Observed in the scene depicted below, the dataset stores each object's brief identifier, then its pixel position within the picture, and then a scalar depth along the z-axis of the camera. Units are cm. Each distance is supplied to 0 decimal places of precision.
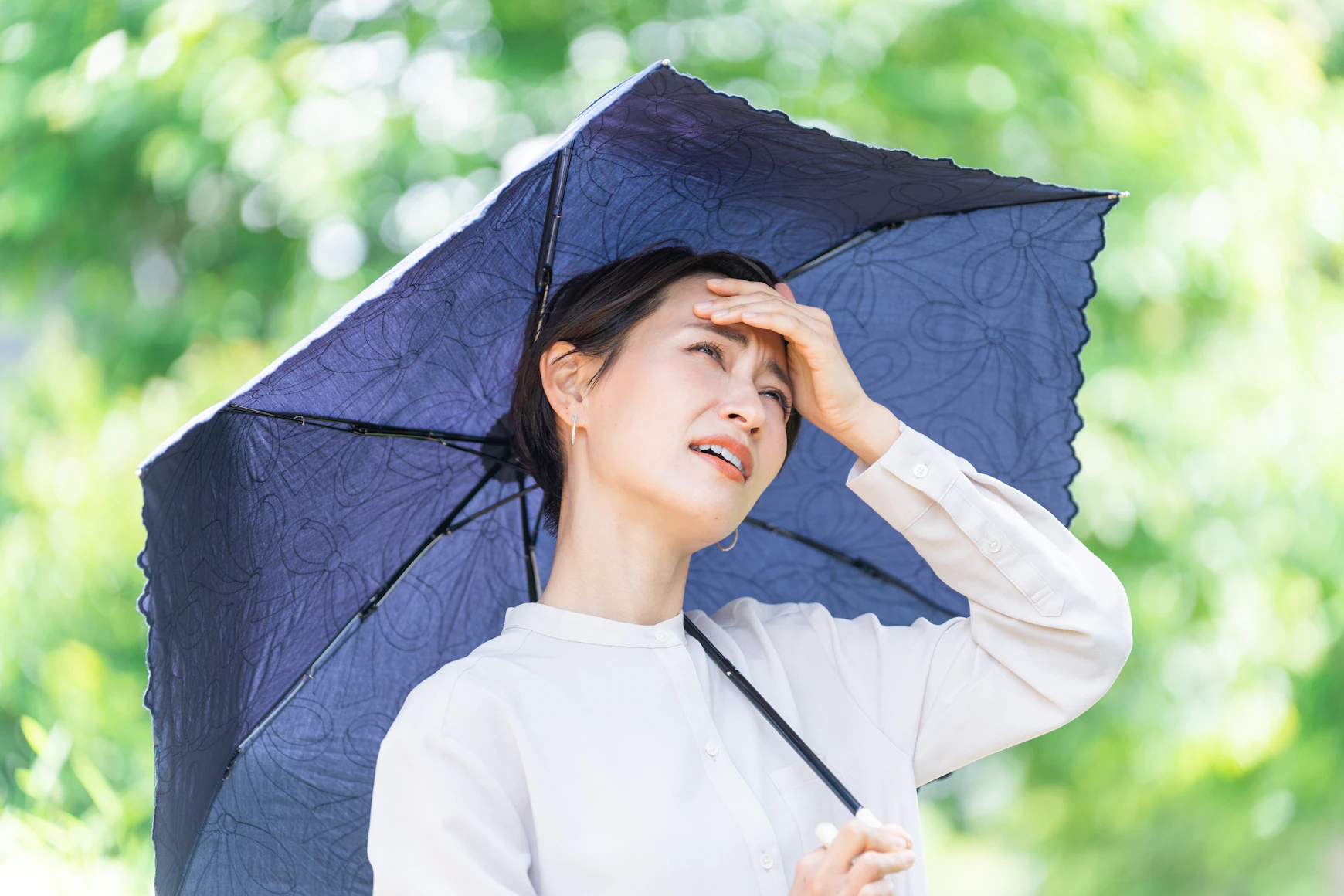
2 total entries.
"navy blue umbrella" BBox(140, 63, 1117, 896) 407
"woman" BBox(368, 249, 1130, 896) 402
